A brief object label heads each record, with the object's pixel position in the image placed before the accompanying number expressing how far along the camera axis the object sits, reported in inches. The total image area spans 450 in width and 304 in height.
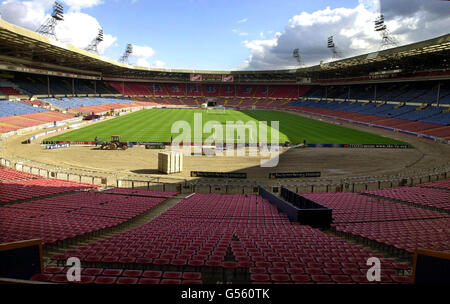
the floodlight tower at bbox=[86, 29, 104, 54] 3976.4
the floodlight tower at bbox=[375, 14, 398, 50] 3154.5
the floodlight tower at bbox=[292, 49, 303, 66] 5064.0
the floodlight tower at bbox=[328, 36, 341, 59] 4104.3
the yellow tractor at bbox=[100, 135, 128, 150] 1474.3
